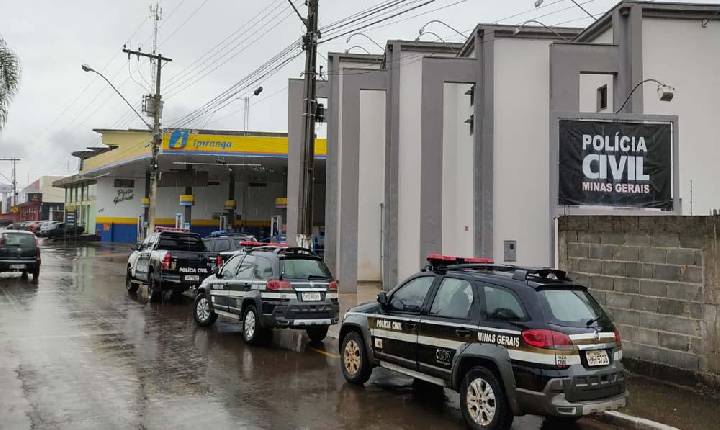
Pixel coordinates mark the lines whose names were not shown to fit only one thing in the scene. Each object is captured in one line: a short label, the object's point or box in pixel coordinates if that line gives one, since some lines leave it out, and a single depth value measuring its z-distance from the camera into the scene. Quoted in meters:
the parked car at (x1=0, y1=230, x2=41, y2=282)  21.03
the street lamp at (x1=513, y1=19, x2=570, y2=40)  16.46
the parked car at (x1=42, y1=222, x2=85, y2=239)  53.44
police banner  11.39
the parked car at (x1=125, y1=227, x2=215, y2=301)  16.73
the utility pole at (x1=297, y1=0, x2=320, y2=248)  14.37
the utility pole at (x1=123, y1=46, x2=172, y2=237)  30.09
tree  11.95
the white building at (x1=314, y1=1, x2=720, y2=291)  14.96
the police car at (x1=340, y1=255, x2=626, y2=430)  5.73
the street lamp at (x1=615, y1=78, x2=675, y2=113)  14.39
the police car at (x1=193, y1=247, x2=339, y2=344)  10.54
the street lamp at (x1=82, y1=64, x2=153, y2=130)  27.11
